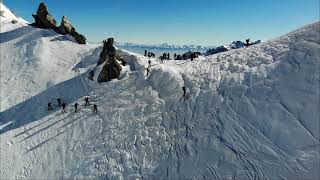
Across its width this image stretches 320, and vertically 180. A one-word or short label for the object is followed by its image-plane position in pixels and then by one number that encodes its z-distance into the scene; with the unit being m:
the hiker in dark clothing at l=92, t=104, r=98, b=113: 23.74
